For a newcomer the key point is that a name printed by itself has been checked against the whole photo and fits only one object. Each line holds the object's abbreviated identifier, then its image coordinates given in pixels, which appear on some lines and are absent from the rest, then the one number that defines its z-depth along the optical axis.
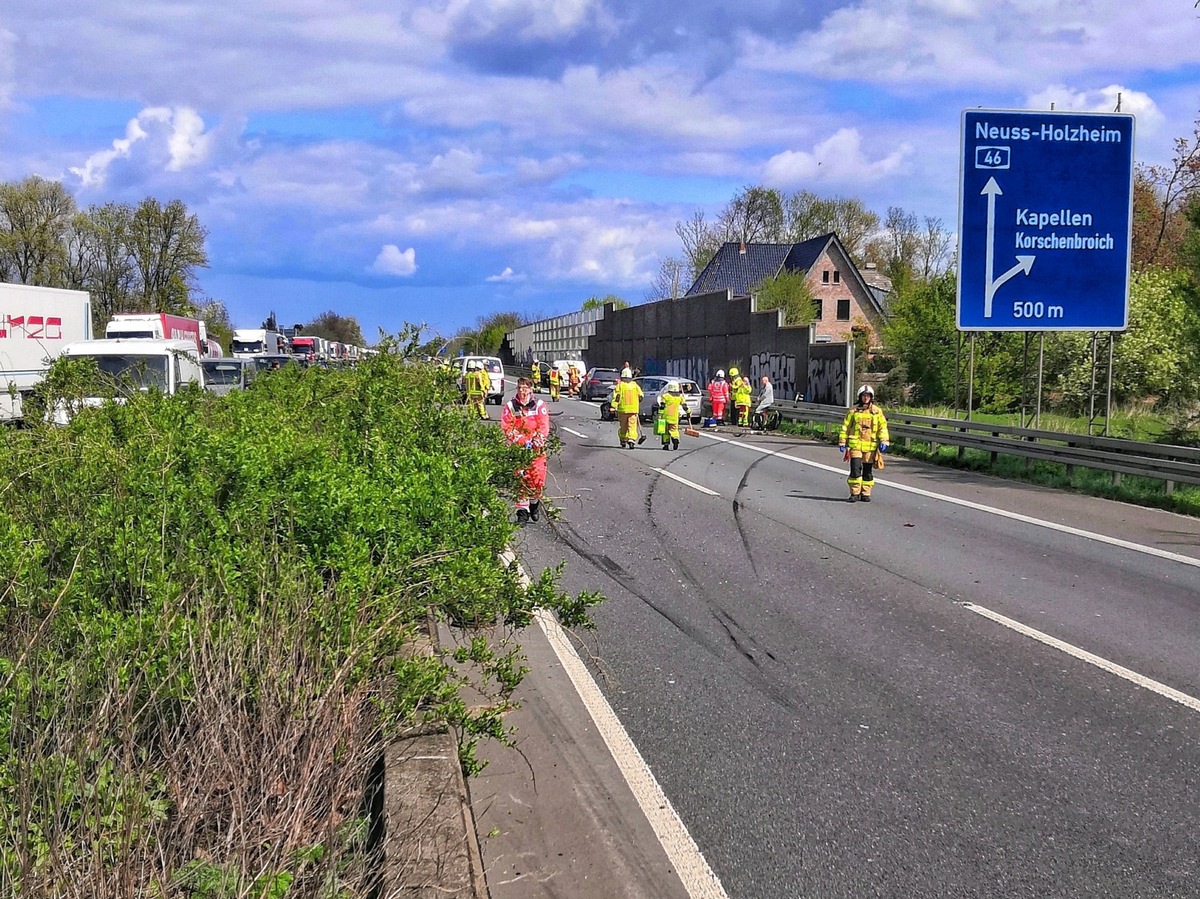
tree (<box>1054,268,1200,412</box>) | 32.72
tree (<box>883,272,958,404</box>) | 34.44
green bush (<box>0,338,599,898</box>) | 2.77
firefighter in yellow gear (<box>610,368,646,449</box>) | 22.94
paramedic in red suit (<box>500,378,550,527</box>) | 12.89
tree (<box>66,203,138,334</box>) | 68.56
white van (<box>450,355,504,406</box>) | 42.53
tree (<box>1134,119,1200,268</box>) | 48.87
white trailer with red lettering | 24.56
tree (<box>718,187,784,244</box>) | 83.62
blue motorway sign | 17.81
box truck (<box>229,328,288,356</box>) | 58.12
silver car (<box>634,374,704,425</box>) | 32.59
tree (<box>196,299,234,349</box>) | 79.88
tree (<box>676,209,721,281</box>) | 81.88
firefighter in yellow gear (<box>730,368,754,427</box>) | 31.47
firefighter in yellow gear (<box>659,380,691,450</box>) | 23.05
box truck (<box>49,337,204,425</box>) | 19.76
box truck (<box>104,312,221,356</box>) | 35.07
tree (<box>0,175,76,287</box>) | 65.06
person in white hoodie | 30.59
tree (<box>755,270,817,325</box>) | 56.75
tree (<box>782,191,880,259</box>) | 84.31
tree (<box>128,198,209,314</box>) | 71.88
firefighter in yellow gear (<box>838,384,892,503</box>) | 14.70
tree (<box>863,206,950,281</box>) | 87.38
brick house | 67.25
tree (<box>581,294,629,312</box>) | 93.88
